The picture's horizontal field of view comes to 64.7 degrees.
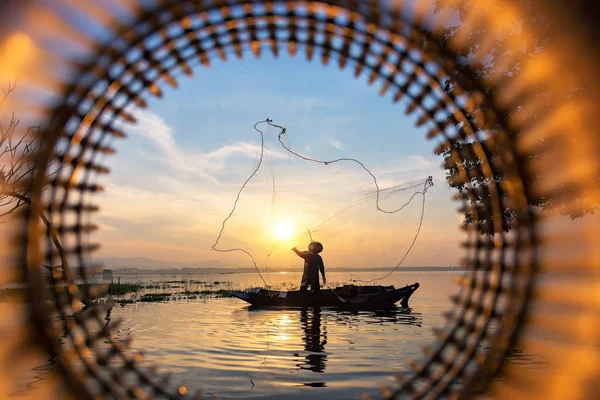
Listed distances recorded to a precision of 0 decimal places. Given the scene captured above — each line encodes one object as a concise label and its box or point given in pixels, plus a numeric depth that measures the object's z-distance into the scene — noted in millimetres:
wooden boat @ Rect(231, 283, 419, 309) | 20656
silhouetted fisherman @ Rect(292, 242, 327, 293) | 20859
